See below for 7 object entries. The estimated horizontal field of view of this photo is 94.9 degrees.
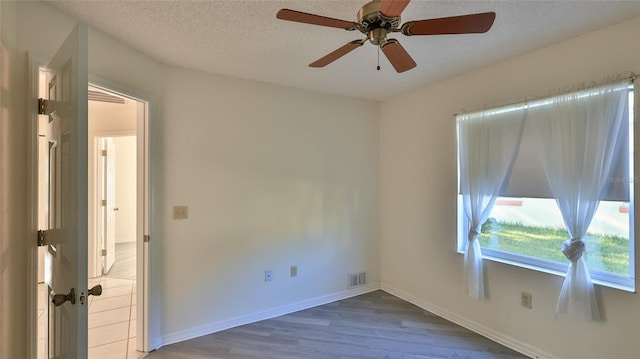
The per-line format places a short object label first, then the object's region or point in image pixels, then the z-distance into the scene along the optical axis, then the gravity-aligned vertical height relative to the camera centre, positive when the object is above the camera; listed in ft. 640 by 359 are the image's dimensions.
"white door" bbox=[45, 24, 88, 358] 3.82 -0.12
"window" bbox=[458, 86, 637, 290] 6.28 -1.03
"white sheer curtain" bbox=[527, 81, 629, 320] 6.33 +0.47
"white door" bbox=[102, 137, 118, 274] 14.02 -0.95
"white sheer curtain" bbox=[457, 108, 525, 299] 8.13 +0.58
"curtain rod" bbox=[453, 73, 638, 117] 6.03 +2.17
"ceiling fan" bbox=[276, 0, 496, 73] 4.17 +2.45
